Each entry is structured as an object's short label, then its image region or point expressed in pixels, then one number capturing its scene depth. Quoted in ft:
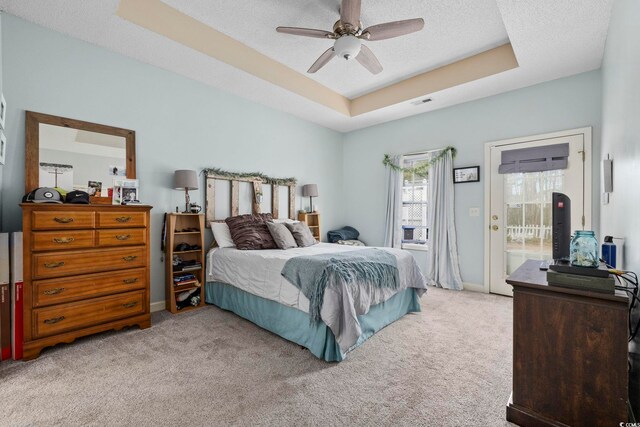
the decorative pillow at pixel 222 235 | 11.35
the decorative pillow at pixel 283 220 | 13.07
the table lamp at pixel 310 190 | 15.70
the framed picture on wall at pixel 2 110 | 7.17
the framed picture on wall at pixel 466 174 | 13.30
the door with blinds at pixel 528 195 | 10.89
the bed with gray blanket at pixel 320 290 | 7.01
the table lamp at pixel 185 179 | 10.47
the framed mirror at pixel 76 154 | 8.20
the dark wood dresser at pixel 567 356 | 4.09
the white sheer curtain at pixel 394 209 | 15.99
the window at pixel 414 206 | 15.55
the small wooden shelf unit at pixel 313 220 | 15.65
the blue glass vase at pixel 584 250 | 4.50
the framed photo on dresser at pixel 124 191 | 9.00
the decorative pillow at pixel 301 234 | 11.85
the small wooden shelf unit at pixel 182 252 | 10.30
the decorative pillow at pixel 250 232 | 10.83
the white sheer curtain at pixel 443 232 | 13.85
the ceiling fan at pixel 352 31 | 7.55
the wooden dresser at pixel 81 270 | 7.08
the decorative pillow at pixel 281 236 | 10.97
